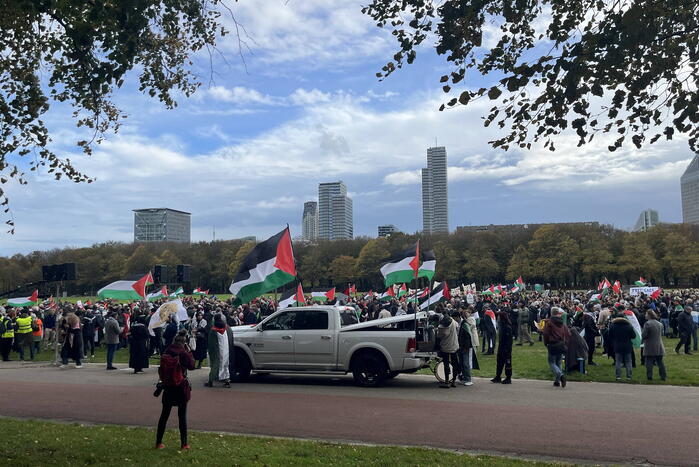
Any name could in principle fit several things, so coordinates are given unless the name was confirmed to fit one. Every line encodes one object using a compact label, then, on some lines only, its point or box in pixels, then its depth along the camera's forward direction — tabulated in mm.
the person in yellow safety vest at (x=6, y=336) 20812
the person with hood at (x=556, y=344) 13453
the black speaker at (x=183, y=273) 23681
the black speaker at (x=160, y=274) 24006
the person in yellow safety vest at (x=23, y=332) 21266
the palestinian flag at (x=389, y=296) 35594
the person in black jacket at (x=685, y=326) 19047
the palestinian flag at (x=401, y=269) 20378
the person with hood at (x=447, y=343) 13662
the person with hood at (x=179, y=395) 8031
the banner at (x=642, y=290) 34438
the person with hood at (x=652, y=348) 14125
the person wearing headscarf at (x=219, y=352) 14086
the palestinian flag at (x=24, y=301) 33688
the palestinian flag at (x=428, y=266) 22047
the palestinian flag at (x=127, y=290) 23788
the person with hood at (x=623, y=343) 14297
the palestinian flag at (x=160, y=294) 38731
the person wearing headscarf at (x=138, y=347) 17000
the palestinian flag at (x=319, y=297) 43503
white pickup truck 13508
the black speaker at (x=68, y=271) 19594
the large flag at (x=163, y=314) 18141
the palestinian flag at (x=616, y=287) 39638
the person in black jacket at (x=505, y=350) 13875
